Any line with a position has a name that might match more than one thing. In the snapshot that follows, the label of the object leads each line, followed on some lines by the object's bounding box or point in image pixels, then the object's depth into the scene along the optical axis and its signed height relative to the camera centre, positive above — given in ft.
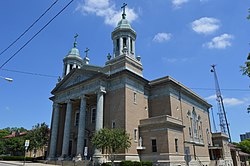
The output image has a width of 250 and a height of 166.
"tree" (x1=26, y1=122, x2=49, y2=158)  140.94 +8.13
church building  97.04 +20.22
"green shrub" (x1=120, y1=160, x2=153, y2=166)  81.10 -5.37
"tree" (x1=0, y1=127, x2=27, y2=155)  188.47 +2.47
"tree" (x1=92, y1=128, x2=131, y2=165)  83.87 +3.23
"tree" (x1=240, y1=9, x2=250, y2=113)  48.04 +17.47
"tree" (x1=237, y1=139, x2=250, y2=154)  290.35 +2.90
